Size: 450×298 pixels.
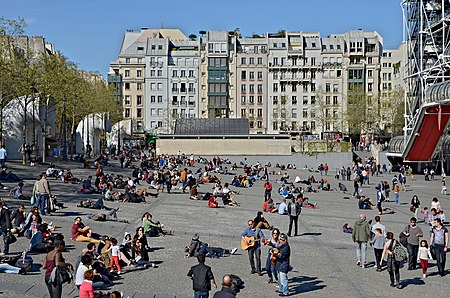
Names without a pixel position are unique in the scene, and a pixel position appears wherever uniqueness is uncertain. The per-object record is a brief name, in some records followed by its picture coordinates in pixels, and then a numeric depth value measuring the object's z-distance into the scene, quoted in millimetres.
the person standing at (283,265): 13250
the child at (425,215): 25002
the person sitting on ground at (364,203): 31312
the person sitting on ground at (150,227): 20047
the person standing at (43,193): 21922
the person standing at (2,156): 35438
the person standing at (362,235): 16297
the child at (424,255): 15562
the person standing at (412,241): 16469
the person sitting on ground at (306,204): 31531
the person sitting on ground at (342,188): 42094
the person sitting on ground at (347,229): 22781
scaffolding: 60062
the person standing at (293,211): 21014
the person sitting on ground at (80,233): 18141
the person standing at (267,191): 32062
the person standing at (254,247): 15148
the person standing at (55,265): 11219
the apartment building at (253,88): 98062
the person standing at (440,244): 15760
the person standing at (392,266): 14547
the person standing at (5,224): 15905
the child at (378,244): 15711
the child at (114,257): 15102
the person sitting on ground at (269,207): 29047
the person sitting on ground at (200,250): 17188
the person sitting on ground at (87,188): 31281
